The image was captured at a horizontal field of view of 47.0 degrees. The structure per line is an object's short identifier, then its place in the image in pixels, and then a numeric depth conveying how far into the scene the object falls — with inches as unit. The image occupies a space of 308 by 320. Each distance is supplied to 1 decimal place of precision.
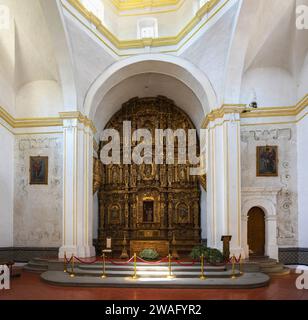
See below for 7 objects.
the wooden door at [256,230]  593.3
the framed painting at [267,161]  592.0
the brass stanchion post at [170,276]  430.0
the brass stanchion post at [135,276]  428.4
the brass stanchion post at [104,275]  435.5
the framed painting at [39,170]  634.8
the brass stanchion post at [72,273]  444.2
